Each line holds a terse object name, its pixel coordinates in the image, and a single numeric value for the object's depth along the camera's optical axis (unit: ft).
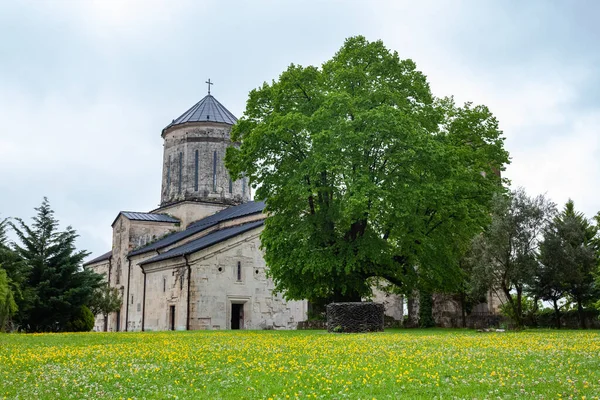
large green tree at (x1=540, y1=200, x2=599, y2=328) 101.45
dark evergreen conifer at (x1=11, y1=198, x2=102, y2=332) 116.37
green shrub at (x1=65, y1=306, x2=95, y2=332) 121.30
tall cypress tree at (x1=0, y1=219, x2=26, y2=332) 89.97
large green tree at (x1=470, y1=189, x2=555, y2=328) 92.32
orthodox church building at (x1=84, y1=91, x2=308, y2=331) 125.80
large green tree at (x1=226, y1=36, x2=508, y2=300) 85.71
